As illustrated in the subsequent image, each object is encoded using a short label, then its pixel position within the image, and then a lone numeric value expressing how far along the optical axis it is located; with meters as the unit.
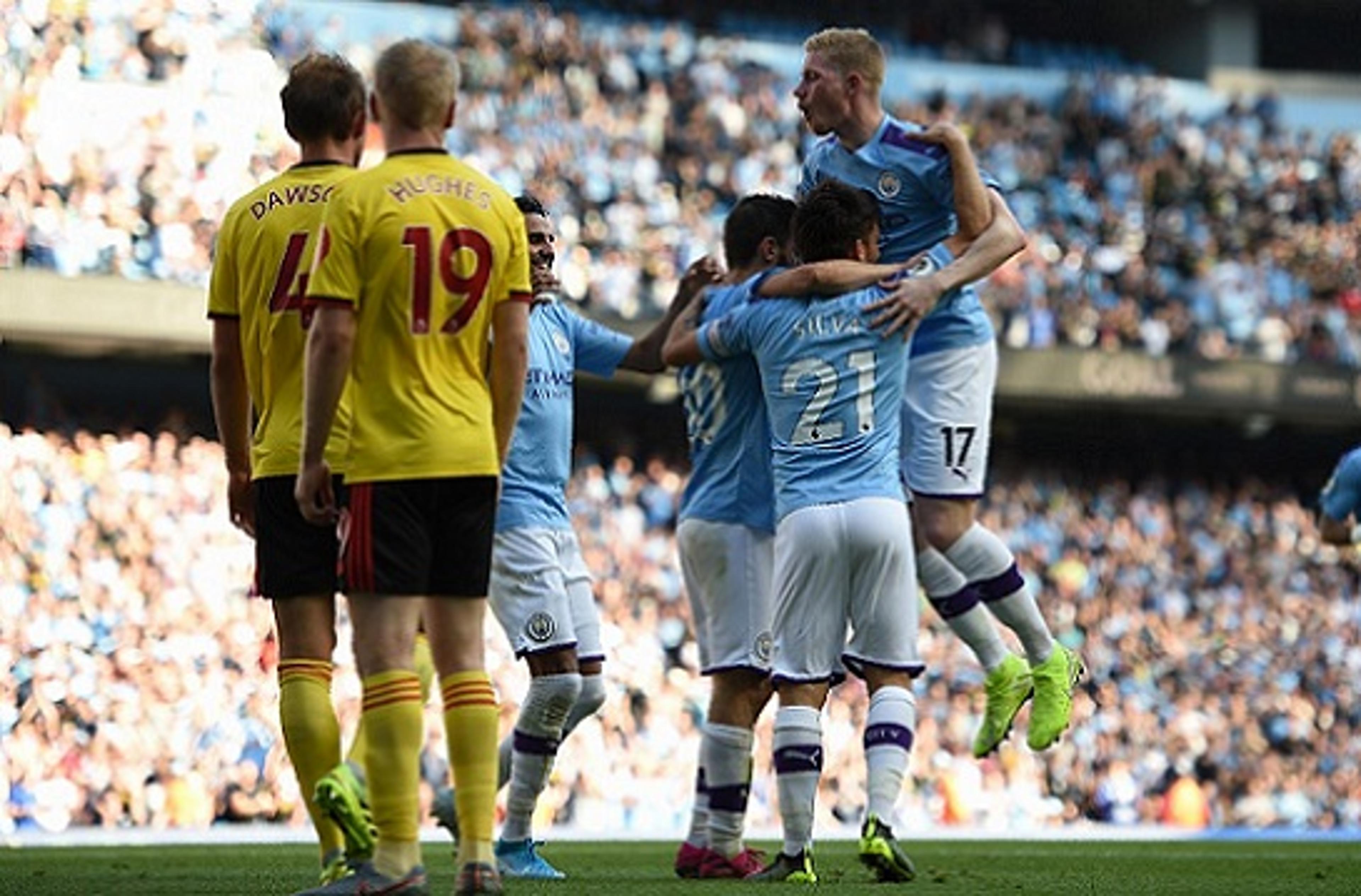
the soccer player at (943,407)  17.81
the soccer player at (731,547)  18.16
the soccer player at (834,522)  16.37
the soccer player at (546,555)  18.91
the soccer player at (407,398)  12.49
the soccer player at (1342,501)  17.30
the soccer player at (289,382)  13.77
